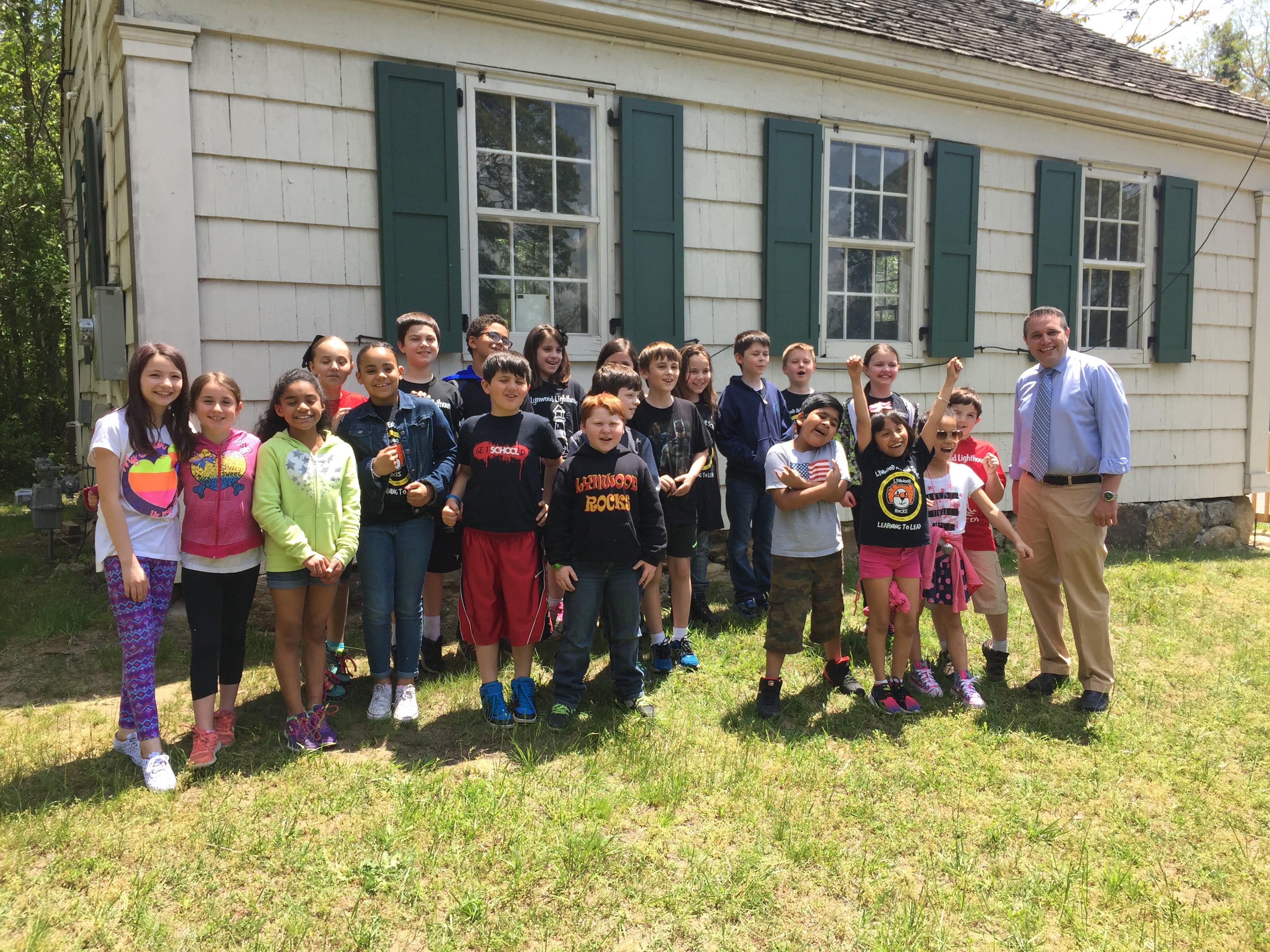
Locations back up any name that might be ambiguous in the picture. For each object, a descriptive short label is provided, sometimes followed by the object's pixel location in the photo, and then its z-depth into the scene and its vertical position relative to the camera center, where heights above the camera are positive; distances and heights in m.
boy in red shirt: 4.42 -0.82
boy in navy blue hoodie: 5.15 -0.38
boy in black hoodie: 3.67 -0.65
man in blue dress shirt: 4.11 -0.46
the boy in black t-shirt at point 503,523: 3.72 -0.58
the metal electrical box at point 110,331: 5.23 +0.34
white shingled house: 4.93 +1.41
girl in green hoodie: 3.38 -0.53
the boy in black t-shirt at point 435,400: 4.07 -0.07
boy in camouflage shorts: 3.82 -0.62
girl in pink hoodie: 3.33 -0.59
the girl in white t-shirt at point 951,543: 4.14 -0.74
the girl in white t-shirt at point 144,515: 3.15 -0.47
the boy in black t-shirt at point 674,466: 4.45 -0.40
